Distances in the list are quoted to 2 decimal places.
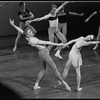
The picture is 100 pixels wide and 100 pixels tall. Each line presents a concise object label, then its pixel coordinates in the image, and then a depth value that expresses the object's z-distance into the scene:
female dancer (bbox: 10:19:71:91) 10.69
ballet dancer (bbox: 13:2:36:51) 17.36
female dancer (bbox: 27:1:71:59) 14.35
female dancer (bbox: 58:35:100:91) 10.83
